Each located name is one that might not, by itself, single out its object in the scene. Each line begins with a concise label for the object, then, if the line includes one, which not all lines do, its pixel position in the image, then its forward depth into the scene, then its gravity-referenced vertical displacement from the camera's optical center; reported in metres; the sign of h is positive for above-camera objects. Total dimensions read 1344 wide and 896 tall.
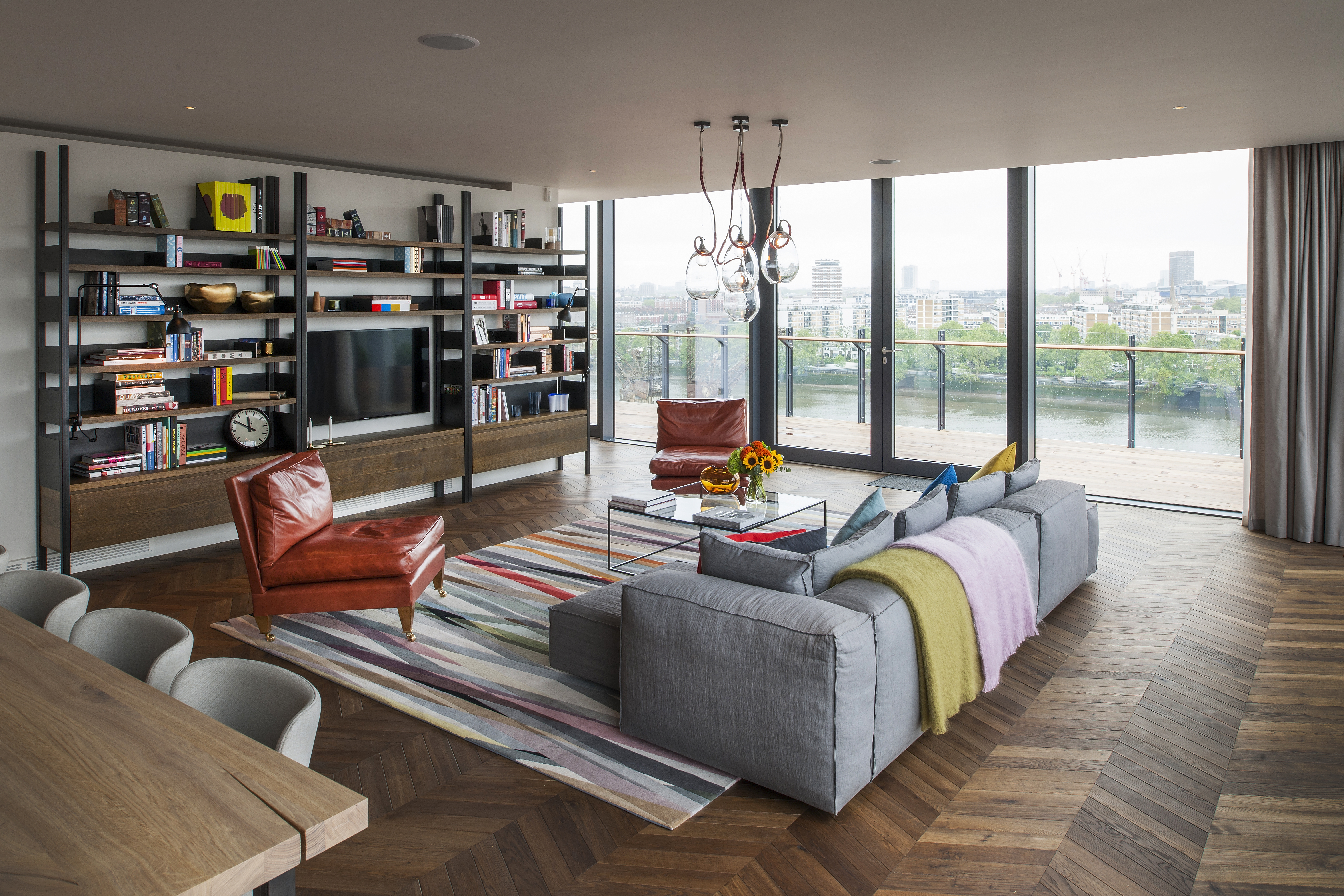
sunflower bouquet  5.21 -0.34
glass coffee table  5.09 -0.58
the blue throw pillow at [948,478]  4.59 -0.37
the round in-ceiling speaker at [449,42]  3.26 +1.23
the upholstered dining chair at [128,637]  2.29 -0.56
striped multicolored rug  3.04 -1.08
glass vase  5.26 -0.49
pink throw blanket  3.38 -0.66
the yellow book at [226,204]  5.49 +1.13
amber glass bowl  5.43 -0.45
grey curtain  5.62 +0.39
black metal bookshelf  4.89 +0.07
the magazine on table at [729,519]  4.93 -0.61
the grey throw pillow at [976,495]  4.08 -0.41
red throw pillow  4.63 -0.66
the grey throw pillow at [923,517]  3.67 -0.45
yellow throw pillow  4.76 -0.31
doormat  7.43 -0.65
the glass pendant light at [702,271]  4.72 +0.64
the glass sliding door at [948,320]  7.36 +0.64
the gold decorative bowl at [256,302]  5.74 +0.60
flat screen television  6.28 +0.19
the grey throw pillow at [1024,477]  4.59 -0.37
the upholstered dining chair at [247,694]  1.94 -0.59
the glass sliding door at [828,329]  8.09 +0.62
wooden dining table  1.33 -0.62
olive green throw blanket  3.08 -0.74
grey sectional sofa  2.76 -0.81
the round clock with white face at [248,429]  5.78 -0.17
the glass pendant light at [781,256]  4.62 +0.70
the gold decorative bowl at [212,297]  5.44 +0.60
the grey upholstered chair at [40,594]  2.57 -0.53
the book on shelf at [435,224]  6.79 +1.26
